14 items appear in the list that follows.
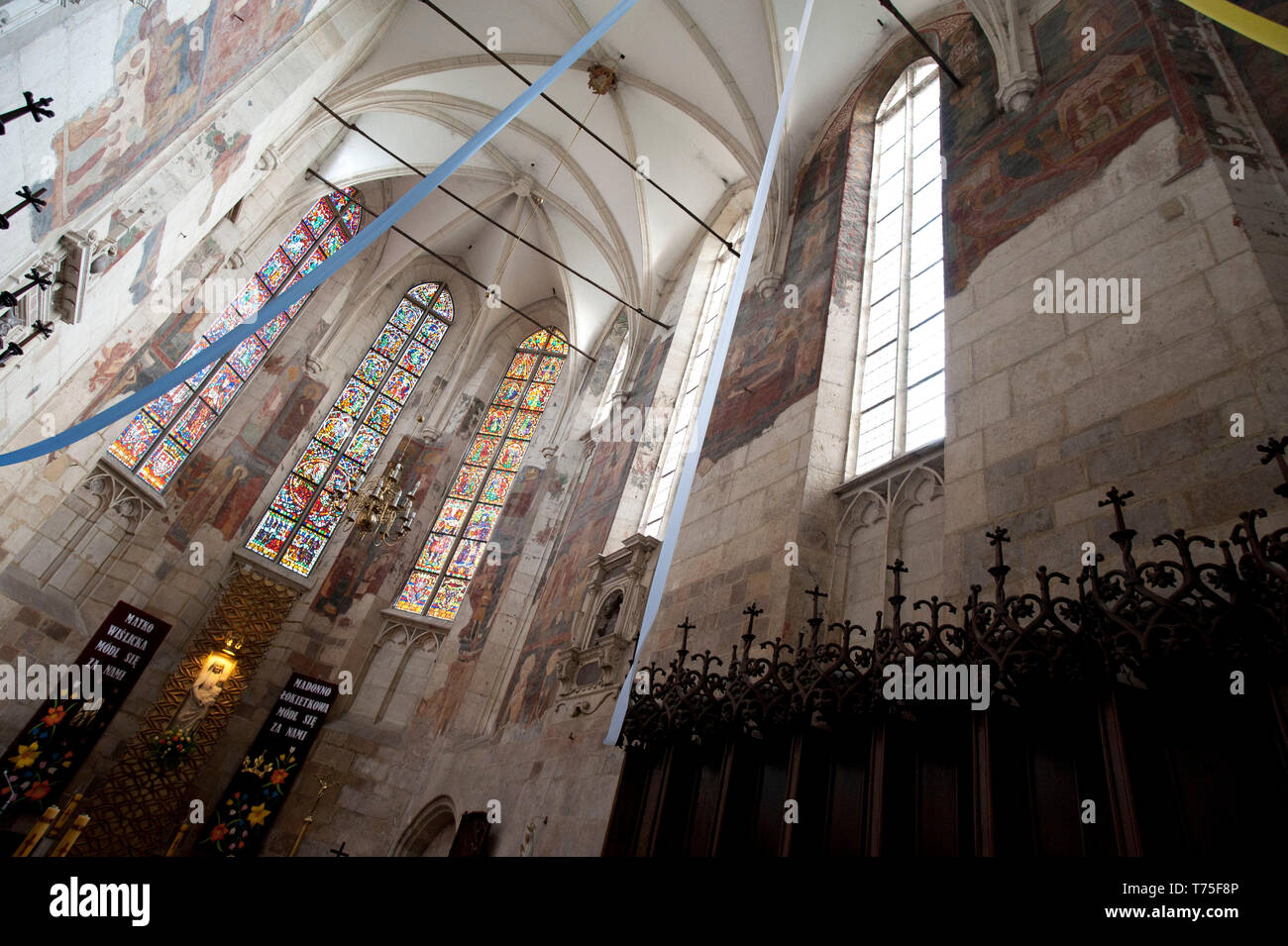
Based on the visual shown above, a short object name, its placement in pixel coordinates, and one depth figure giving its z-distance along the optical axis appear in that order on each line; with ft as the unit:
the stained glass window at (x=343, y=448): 43.65
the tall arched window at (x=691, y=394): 31.45
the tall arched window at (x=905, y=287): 20.81
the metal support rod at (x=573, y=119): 33.62
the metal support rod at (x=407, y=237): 47.23
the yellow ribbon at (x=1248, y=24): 10.38
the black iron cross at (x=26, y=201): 12.76
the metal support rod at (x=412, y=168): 37.16
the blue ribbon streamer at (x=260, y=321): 13.50
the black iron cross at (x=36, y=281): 17.38
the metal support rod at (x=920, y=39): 25.00
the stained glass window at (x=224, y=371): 37.11
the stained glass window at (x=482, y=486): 44.47
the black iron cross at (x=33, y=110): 11.36
